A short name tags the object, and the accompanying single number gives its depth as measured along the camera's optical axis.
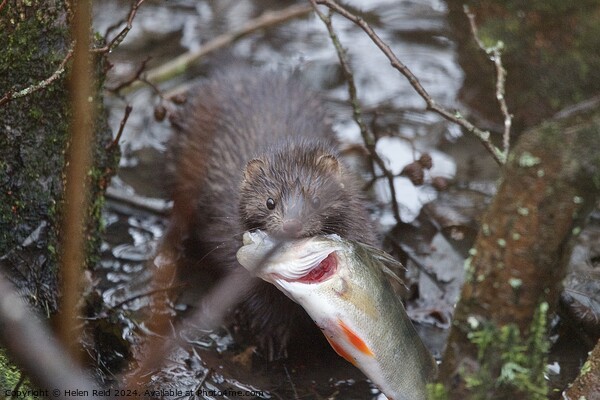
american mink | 9.61
